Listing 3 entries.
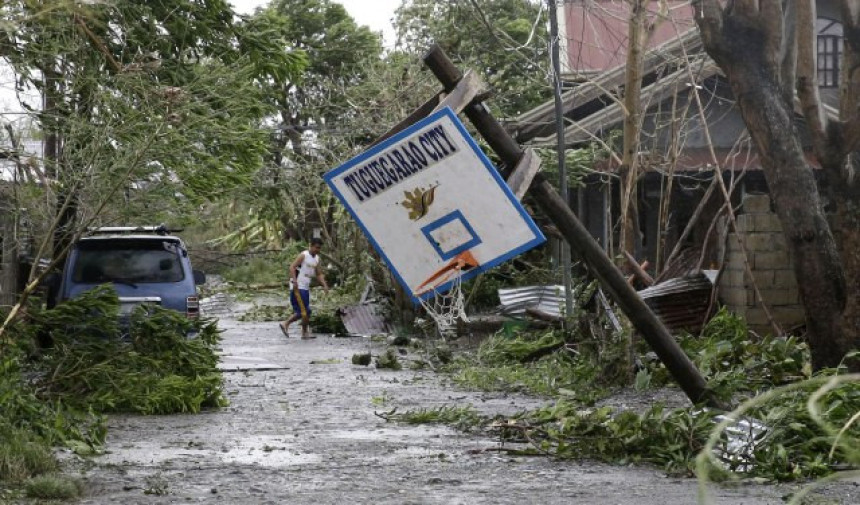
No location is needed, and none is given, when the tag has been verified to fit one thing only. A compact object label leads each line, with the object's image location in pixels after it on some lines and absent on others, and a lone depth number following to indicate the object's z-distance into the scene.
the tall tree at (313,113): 37.12
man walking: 25.80
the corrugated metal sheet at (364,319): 26.86
